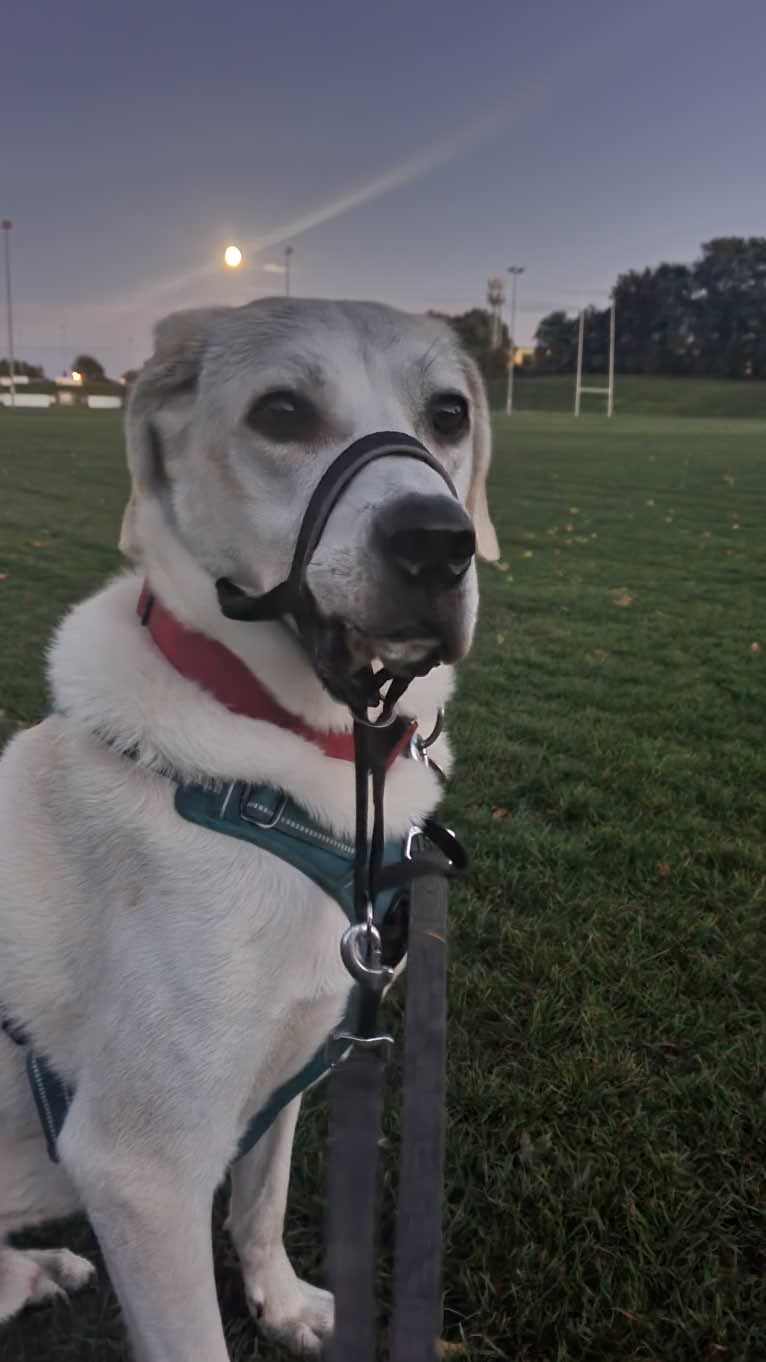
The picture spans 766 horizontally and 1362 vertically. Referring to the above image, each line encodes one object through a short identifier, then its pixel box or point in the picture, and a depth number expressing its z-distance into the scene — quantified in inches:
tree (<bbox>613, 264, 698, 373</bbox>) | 3467.0
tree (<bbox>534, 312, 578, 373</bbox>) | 3590.1
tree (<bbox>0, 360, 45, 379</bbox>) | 3378.0
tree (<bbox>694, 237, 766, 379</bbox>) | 3282.5
